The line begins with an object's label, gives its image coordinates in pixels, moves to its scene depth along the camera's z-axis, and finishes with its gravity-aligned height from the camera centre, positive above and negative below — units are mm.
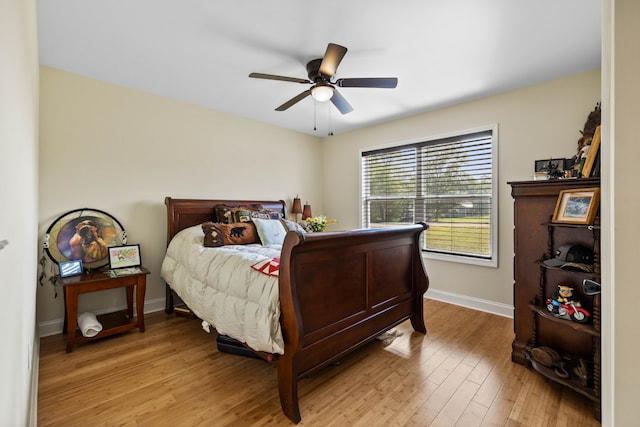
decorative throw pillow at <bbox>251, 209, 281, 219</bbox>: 3605 -18
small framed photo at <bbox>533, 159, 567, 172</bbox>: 2659 +460
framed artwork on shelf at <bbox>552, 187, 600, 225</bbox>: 1775 +32
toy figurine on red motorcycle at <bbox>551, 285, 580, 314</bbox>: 1901 -594
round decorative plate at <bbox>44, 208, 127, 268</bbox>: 2639 -229
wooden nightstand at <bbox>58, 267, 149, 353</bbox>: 2350 -773
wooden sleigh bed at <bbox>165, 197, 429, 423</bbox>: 1632 -598
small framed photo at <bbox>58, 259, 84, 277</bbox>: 2512 -494
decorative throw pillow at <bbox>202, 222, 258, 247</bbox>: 2812 -222
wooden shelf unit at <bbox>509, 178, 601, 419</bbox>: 1777 -529
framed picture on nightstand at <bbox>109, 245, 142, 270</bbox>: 2824 -445
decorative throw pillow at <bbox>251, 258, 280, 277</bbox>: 1783 -360
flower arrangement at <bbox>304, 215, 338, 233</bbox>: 3404 -142
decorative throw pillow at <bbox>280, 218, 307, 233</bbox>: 3307 -150
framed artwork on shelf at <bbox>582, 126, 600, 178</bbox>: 1830 +359
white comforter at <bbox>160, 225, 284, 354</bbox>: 1675 -562
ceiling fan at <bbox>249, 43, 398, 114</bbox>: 2129 +1079
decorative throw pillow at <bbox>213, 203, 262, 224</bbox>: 3387 -14
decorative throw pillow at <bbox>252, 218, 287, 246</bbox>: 3123 -210
